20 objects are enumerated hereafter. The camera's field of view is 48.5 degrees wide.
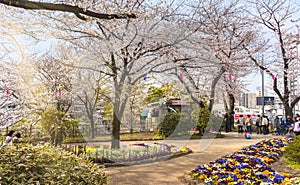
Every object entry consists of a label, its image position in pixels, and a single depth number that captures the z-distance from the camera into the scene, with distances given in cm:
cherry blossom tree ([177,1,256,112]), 891
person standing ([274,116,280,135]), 1814
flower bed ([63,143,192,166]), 814
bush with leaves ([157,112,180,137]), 1634
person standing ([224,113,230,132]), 1970
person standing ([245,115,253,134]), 1911
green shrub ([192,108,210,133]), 1677
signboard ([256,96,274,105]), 2603
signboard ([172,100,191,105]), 1790
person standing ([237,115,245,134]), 1894
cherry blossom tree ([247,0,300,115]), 1861
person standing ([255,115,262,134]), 1884
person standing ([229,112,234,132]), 2057
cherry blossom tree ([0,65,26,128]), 1266
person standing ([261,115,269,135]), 1834
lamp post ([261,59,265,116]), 2470
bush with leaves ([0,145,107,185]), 309
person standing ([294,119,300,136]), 1149
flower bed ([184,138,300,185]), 506
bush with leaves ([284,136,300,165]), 747
